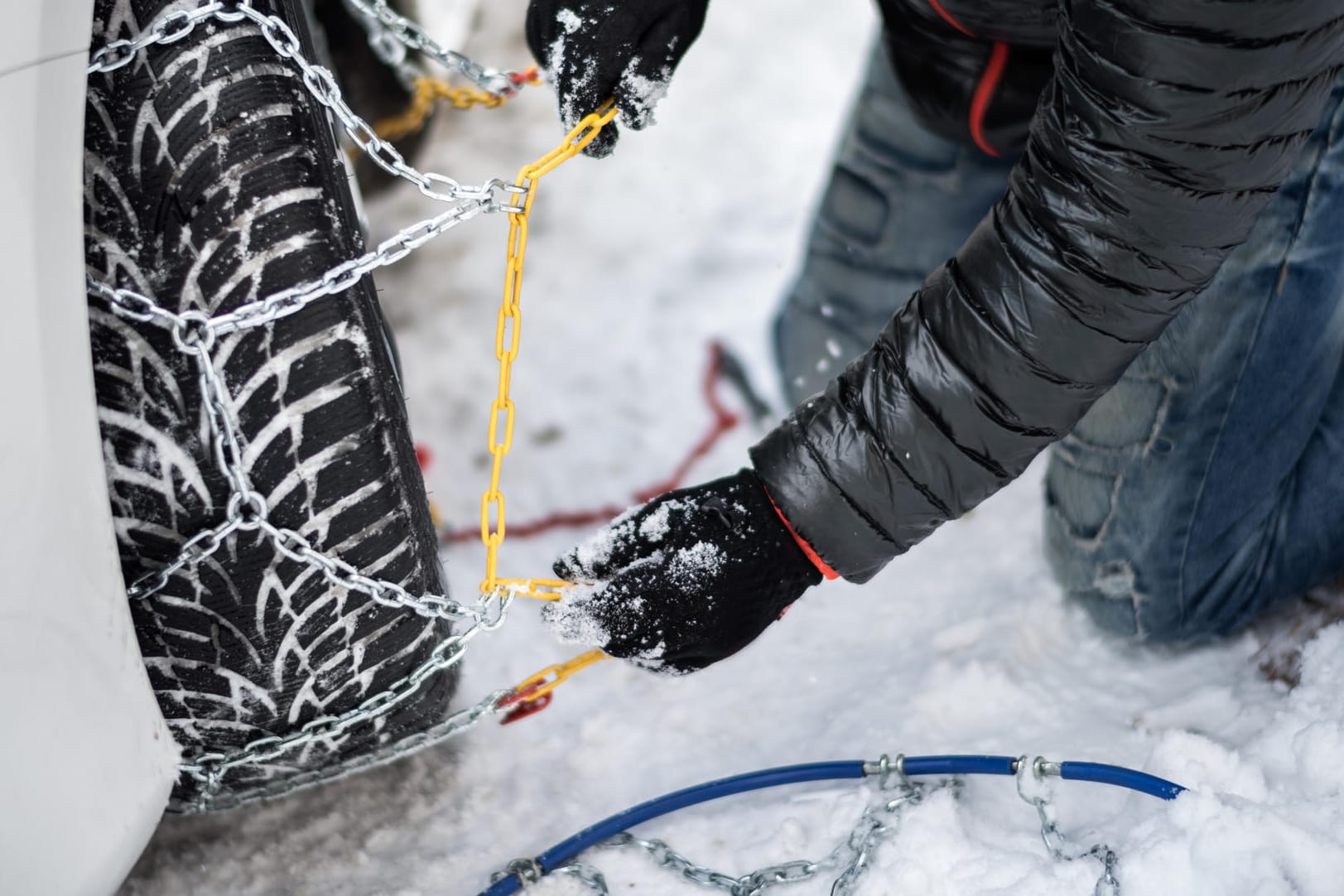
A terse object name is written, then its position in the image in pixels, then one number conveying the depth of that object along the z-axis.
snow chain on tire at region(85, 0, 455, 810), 1.06
